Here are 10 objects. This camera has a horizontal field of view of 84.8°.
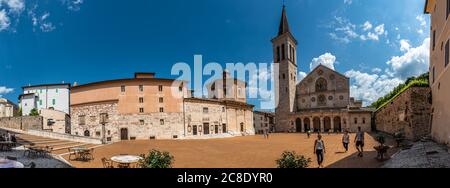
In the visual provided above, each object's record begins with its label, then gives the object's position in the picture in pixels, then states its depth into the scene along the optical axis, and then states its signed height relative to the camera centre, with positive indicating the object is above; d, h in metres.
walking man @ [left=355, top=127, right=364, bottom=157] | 12.27 -1.73
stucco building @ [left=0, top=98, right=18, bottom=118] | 53.94 +0.20
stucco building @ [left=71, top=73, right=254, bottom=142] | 32.75 -0.20
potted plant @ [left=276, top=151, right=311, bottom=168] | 6.95 -1.61
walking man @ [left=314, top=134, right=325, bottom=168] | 9.99 -1.78
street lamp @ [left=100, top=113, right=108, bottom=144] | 32.88 -1.11
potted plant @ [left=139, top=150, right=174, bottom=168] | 7.94 -1.74
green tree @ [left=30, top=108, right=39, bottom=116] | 42.53 -0.52
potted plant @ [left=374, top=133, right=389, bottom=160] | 10.65 -1.95
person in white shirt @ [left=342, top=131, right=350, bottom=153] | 13.66 -1.93
